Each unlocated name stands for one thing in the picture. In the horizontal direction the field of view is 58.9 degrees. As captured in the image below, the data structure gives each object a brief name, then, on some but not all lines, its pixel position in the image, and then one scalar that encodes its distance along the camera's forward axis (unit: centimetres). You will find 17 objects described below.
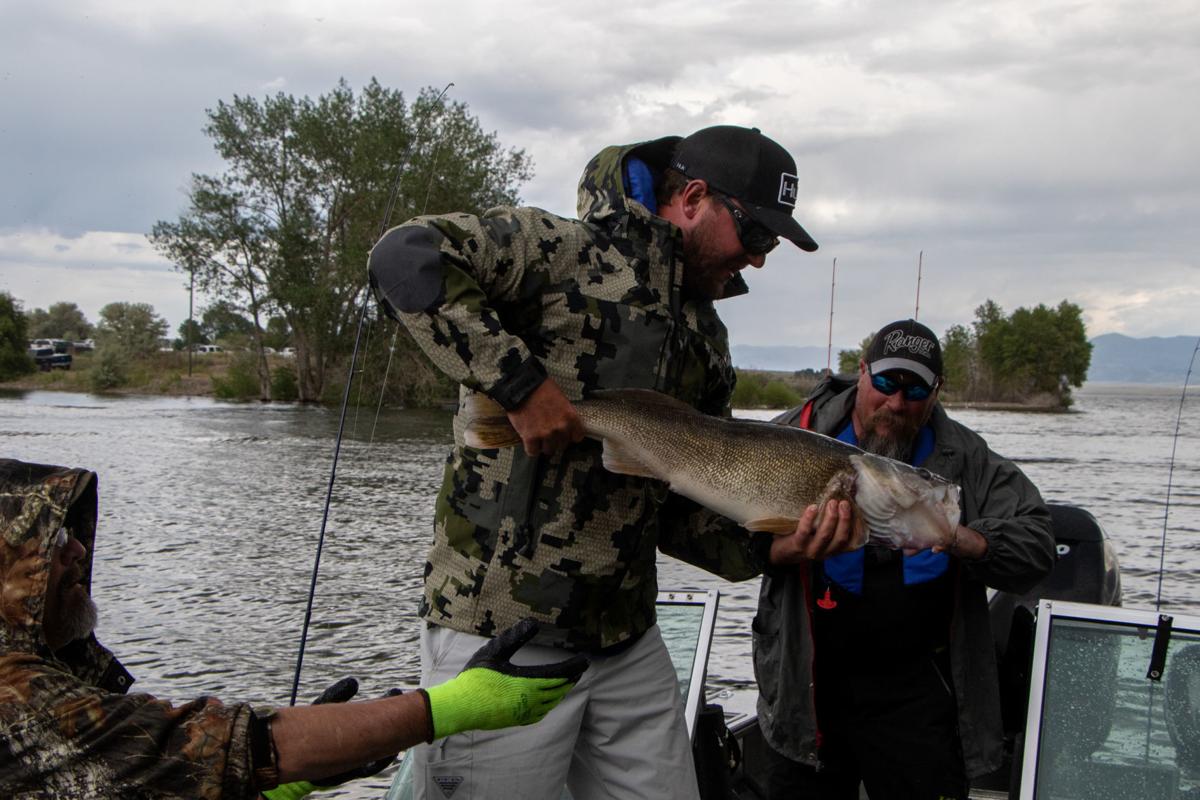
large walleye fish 288
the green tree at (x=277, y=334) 4575
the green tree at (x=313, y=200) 3612
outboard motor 484
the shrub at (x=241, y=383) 4812
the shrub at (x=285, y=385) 4650
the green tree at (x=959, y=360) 7031
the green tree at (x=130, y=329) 6662
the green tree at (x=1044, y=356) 7138
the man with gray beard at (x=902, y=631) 404
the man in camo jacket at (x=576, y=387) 271
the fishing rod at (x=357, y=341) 343
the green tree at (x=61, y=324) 10081
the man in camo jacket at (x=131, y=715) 210
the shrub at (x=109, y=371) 5497
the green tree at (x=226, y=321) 4559
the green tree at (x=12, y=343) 5953
